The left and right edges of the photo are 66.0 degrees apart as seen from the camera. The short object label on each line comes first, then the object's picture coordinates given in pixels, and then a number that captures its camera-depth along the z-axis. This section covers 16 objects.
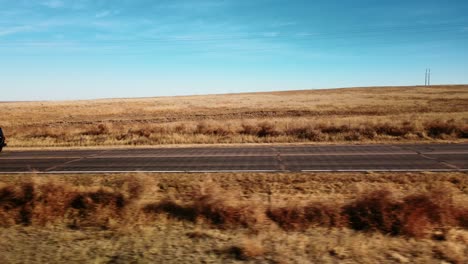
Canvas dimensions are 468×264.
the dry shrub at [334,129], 25.76
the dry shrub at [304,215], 7.68
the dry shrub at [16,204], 8.33
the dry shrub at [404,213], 7.31
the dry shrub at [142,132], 27.57
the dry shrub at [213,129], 27.09
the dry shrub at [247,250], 6.04
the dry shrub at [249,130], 26.88
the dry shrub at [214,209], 7.84
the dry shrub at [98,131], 29.72
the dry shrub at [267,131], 25.93
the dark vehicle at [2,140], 20.15
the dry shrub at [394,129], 24.65
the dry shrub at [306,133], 24.23
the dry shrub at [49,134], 28.86
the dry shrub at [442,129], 23.95
